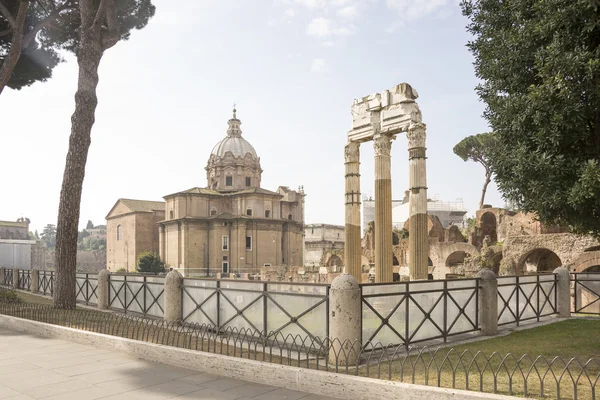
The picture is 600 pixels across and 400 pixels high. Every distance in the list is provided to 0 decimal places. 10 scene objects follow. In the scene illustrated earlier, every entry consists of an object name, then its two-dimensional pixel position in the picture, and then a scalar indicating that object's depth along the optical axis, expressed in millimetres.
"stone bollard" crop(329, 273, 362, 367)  6633
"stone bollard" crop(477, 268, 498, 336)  9055
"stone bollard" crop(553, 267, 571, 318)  11523
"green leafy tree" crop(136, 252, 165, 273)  56469
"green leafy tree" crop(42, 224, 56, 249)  145225
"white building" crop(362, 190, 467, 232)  58891
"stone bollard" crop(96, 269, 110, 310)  13258
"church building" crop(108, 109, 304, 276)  56594
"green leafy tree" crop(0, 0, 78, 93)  16234
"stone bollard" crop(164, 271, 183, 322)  9867
